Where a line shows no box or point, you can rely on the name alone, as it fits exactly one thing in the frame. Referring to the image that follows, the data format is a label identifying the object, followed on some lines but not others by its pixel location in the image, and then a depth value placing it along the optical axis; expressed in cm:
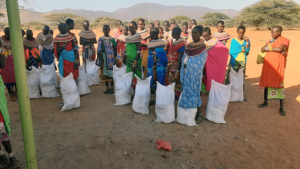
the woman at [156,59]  421
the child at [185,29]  704
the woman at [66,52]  448
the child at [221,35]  551
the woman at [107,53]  539
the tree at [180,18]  3494
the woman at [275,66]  423
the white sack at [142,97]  428
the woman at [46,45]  554
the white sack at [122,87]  476
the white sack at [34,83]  519
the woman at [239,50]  512
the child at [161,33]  664
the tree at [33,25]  2954
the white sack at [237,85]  496
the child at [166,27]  800
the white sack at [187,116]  380
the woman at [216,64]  410
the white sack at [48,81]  523
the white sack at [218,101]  387
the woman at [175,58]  404
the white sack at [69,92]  439
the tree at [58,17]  3188
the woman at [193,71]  355
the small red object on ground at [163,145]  307
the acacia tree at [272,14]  2314
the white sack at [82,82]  549
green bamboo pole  158
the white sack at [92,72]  638
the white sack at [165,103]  382
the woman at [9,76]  506
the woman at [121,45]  531
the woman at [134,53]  488
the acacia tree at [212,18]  3285
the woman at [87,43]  614
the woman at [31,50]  530
